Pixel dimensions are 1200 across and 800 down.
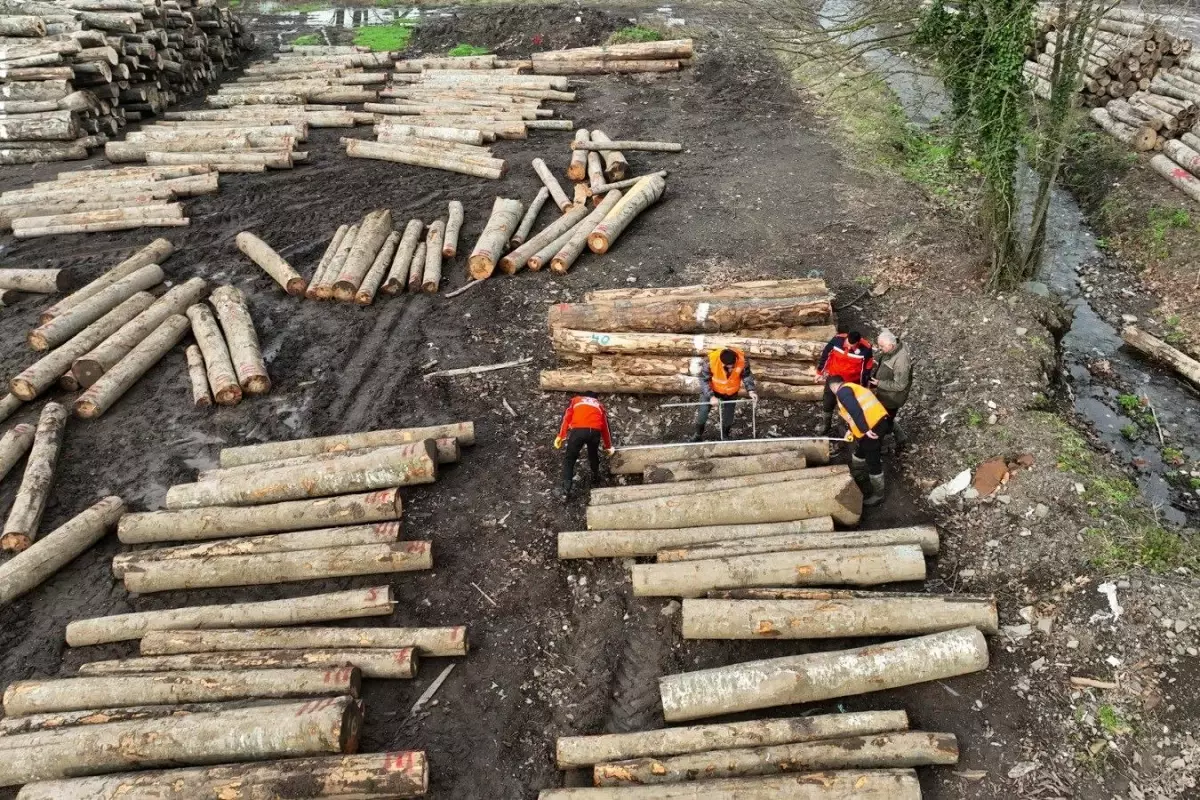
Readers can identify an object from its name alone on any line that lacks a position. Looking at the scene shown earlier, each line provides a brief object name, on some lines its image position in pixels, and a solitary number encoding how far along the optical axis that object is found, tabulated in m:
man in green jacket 8.83
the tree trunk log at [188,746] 6.42
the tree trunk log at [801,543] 7.90
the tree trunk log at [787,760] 6.20
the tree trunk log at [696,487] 8.62
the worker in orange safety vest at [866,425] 8.60
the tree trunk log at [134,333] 11.67
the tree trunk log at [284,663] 7.14
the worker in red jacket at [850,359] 9.16
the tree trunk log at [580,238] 14.08
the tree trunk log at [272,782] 6.08
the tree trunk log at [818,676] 6.78
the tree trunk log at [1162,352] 11.76
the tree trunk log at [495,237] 13.96
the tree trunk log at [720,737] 6.36
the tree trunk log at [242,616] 7.71
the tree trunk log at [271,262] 13.75
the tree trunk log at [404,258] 13.77
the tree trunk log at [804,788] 5.89
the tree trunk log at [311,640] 7.39
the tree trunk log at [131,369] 11.14
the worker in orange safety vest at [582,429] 8.94
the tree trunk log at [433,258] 13.75
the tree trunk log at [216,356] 11.23
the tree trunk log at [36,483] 9.02
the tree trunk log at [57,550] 8.44
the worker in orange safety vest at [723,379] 9.47
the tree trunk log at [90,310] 12.23
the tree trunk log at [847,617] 7.23
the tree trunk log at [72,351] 11.27
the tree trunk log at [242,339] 11.45
